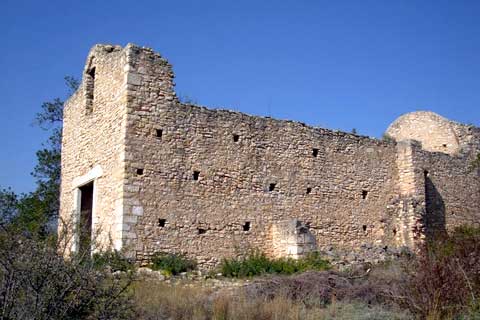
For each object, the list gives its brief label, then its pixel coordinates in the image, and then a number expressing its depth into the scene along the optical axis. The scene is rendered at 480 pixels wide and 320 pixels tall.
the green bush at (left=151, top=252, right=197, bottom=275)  12.20
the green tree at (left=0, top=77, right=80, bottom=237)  19.50
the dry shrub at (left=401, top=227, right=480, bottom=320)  7.95
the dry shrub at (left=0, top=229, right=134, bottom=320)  6.65
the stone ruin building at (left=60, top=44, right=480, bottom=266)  12.80
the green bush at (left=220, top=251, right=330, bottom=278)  12.84
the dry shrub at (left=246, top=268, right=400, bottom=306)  9.34
